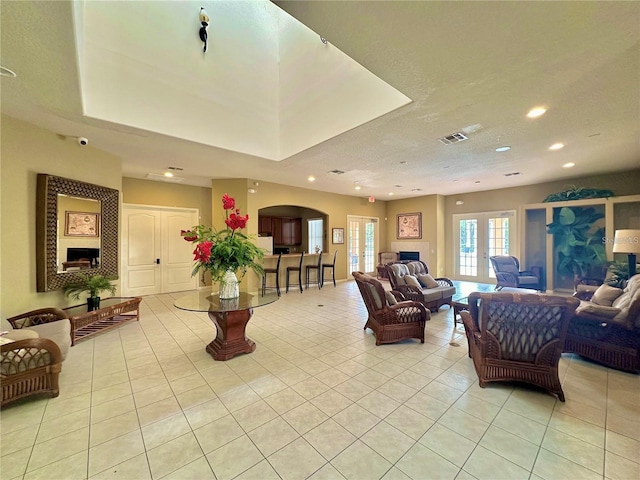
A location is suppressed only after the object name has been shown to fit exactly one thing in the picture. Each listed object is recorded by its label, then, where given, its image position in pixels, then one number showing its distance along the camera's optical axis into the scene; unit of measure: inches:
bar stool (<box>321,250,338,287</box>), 317.4
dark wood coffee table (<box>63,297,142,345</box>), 143.6
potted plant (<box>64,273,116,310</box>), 154.1
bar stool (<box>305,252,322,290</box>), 298.4
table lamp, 161.9
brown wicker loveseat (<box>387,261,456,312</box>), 184.9
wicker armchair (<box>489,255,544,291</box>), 248.2
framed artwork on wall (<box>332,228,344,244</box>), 339.6
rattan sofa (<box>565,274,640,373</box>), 104.7
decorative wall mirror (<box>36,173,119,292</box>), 137.4
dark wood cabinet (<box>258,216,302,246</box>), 391.2
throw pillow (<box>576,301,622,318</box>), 108.7
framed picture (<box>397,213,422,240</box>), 366.9
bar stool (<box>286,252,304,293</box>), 281.7
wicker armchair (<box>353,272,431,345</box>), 135.6
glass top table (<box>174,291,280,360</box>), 120.2
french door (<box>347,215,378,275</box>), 364.5
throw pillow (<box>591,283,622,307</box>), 131.6
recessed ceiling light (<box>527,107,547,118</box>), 117.0
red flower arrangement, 120.9
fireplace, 366.9
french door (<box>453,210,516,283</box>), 306.7
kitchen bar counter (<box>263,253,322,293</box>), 281.9
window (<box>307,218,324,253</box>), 372.5
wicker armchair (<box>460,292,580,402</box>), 88.7
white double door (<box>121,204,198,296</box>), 248.8
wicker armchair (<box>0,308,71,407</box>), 85.4
